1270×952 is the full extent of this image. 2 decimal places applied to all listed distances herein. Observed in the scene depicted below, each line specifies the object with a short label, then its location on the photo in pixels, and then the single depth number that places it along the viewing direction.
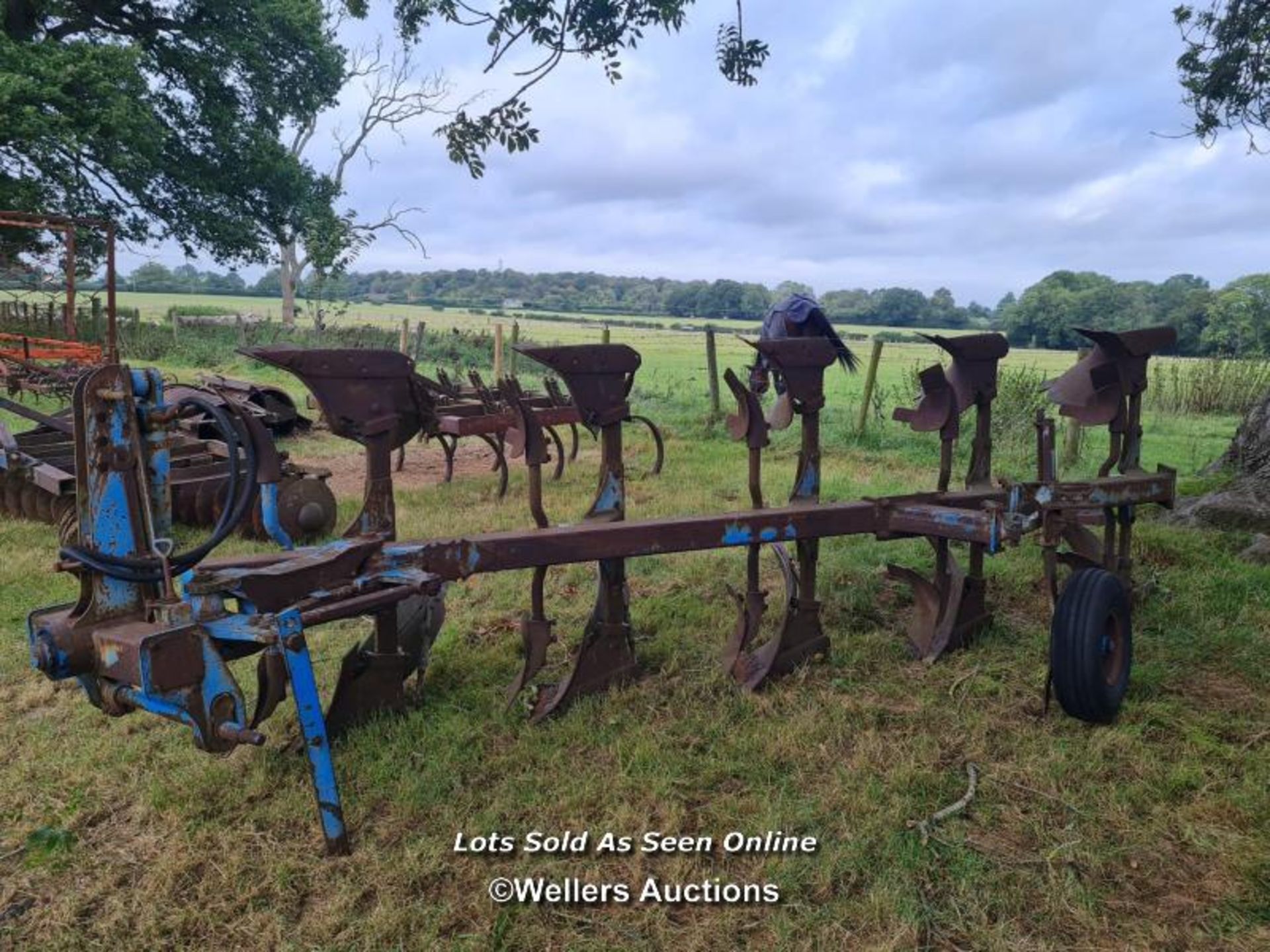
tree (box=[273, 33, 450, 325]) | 17.12
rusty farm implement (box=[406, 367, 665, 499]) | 7.18
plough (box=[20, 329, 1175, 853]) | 2.34
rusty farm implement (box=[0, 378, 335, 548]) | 5.51
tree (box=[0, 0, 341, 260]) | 12.97
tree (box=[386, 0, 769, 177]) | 4.45
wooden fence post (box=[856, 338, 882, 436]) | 10.70
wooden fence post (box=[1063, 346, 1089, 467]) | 9.04
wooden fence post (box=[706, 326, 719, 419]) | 11.62
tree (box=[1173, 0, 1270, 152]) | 6.86
